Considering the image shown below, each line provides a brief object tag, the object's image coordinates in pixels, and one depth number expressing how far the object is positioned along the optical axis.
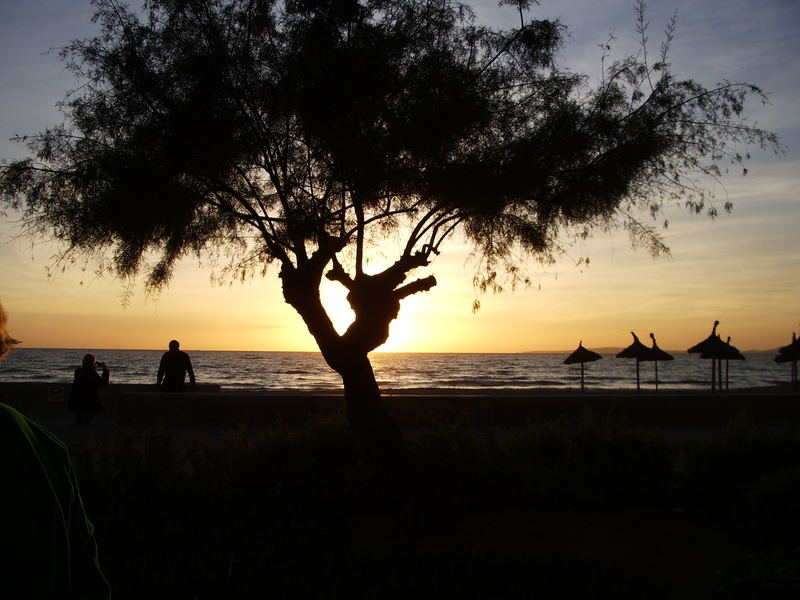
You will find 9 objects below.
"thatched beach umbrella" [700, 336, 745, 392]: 24.28
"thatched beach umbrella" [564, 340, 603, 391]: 28.97
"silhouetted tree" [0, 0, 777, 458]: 7.43
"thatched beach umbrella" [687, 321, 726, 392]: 24.44
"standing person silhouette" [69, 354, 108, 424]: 15.48
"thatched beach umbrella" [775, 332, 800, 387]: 30.12
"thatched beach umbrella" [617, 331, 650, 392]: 27.39
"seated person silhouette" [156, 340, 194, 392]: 16.30
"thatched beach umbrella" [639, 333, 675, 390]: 27.02
